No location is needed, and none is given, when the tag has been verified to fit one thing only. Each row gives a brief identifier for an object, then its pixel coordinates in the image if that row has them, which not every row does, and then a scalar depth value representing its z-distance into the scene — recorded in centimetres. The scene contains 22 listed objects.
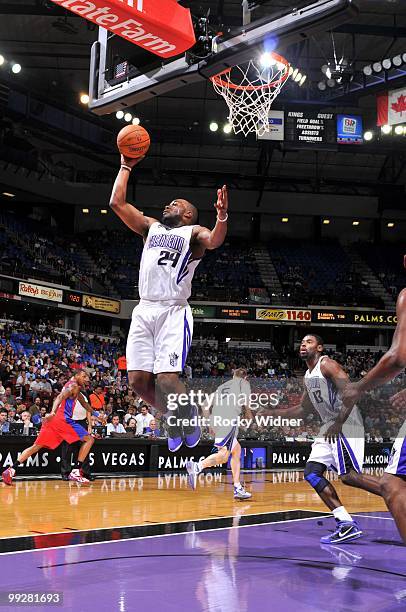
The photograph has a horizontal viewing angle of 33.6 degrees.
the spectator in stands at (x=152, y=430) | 1419
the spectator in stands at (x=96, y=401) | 1450
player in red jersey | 1084
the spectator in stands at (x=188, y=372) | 2319
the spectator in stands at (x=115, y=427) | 1412
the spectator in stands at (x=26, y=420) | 1219
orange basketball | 496
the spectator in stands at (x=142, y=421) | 1456
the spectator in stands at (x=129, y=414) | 1520
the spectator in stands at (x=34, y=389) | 1618
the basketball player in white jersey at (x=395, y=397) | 384
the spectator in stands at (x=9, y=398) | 1474
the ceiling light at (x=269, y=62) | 1058
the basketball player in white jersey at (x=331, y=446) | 658
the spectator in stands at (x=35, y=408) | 1448
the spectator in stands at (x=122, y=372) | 2194
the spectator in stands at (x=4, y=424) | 1201
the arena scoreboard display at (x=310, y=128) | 1842
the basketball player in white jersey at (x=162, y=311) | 492
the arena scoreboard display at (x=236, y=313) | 3022
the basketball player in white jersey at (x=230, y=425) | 965
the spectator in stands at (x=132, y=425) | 1459
